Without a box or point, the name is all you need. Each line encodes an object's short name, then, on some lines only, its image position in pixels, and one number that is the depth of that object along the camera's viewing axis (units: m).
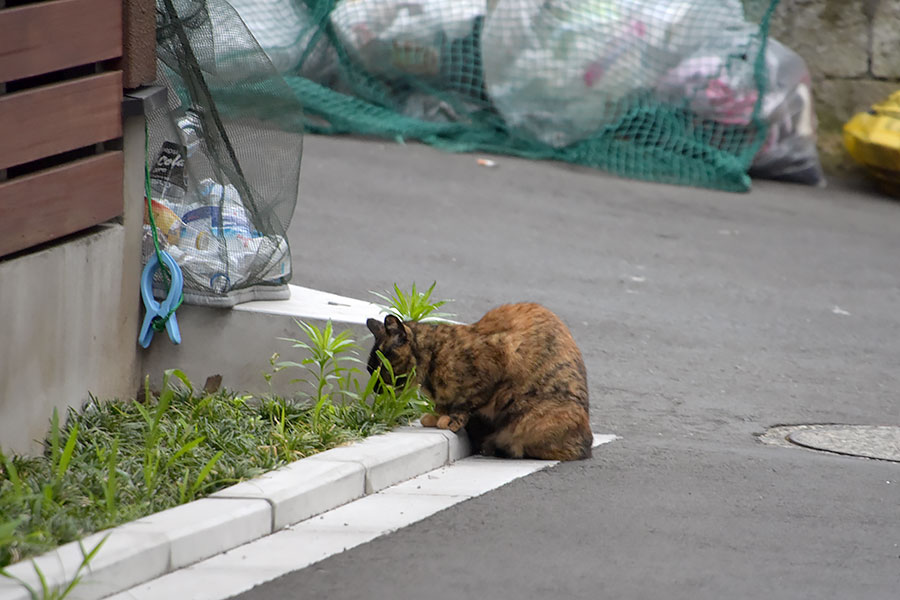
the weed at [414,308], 11.78
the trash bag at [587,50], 24.33
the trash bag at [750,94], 24.12
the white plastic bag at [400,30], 25.08
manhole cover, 11.90
